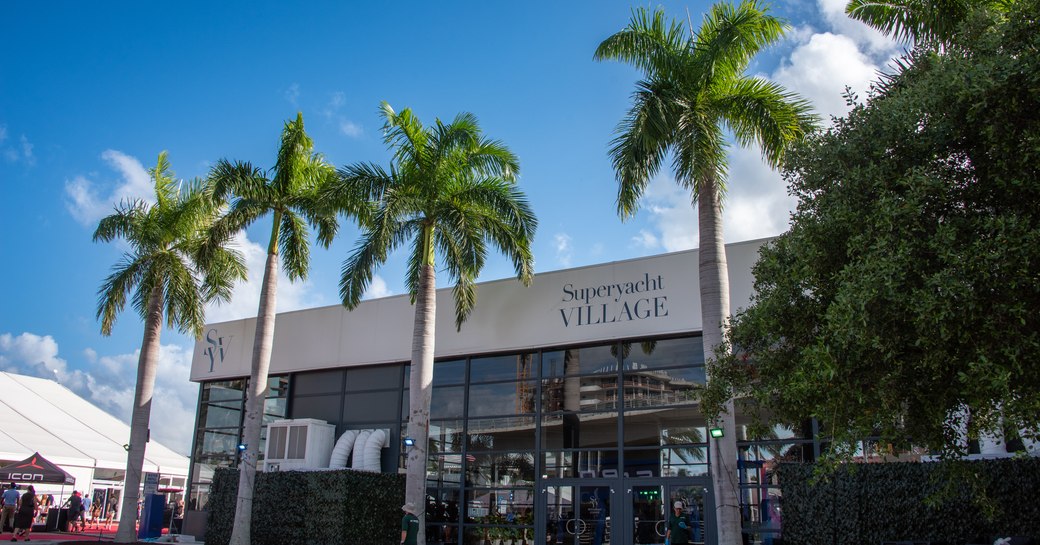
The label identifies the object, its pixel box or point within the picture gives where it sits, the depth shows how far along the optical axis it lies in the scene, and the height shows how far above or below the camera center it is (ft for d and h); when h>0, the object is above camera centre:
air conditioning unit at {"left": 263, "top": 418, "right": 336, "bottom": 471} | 69.31 +2.54
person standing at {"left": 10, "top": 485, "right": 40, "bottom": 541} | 71.46 -3.87
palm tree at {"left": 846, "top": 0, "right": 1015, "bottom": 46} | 39.32 +23.80
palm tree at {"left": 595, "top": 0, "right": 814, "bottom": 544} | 45.85 +21.57
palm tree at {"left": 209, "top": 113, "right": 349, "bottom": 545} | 67.26 +22.79
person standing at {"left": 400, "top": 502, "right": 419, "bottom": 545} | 39.75 -2.56
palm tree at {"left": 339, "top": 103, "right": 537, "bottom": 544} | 60.49 +20.43
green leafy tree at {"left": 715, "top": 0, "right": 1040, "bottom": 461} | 23.53 +7.11
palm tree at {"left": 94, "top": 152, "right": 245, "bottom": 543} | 75.41 +18.58
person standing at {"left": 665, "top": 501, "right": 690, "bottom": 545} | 48.78 -2.94
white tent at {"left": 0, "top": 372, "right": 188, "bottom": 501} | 112.78 +5.40
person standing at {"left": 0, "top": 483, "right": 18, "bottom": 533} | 78.54 -3.11
